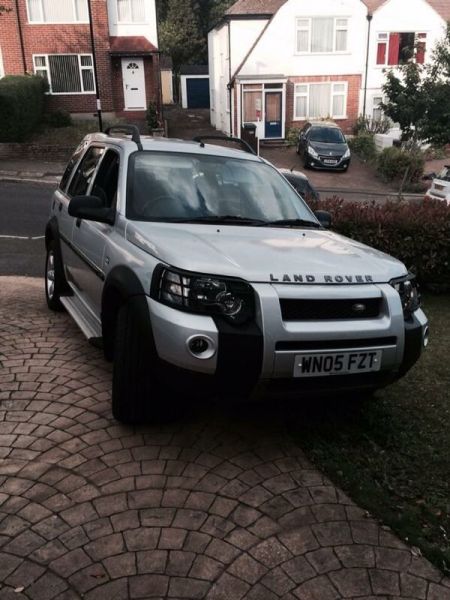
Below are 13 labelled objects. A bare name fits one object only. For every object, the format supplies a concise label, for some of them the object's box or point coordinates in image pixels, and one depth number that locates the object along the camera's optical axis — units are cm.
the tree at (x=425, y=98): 1939
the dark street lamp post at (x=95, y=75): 2253
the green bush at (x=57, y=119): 2606
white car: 1383
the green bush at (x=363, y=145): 2791
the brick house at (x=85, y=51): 2564
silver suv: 309
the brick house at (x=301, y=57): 2931
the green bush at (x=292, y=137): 2930
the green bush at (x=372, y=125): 3058
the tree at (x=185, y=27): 5444
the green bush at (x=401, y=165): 2328
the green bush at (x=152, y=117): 2605
